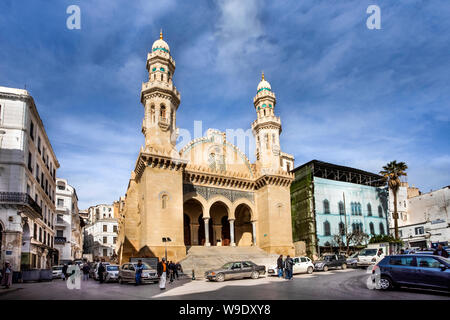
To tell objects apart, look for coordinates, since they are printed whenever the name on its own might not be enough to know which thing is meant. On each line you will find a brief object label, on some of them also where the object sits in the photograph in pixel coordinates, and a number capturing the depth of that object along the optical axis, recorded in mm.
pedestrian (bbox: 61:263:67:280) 27391
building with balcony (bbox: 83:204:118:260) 67812
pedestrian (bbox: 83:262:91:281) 26388
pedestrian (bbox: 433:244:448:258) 16553
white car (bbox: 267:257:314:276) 22641
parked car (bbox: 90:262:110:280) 24456
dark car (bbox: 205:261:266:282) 18844
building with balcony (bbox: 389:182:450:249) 44312
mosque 28297
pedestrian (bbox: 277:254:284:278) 20644
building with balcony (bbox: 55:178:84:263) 48034
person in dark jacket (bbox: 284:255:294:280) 19031
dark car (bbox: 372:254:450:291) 11133
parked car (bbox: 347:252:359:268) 27250
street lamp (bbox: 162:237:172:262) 25347
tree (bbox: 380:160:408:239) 41156
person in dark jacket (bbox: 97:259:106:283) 21489
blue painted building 41500
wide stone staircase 26391
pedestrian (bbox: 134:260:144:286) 17562
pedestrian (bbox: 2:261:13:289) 18112
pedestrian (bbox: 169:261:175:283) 19906
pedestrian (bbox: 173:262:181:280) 21523
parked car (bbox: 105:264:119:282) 21062
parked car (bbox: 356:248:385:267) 24452
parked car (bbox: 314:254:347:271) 24875
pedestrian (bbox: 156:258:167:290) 14934
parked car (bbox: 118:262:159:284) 18703
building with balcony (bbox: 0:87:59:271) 22844
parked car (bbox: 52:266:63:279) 28553
